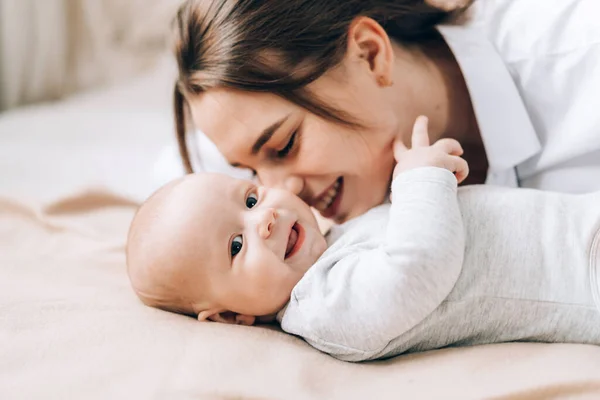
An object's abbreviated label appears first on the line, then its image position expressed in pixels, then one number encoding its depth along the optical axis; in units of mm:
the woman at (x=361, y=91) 1022
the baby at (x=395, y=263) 772
